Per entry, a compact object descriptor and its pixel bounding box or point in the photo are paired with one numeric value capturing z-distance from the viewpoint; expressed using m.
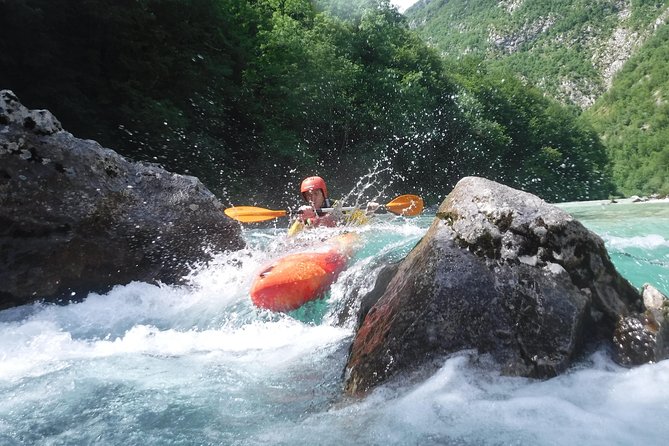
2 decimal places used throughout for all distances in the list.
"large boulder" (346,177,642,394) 2.80
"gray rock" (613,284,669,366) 2.77
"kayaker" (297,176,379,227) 7.16
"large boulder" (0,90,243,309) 5.12
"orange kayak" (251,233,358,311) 4.77
